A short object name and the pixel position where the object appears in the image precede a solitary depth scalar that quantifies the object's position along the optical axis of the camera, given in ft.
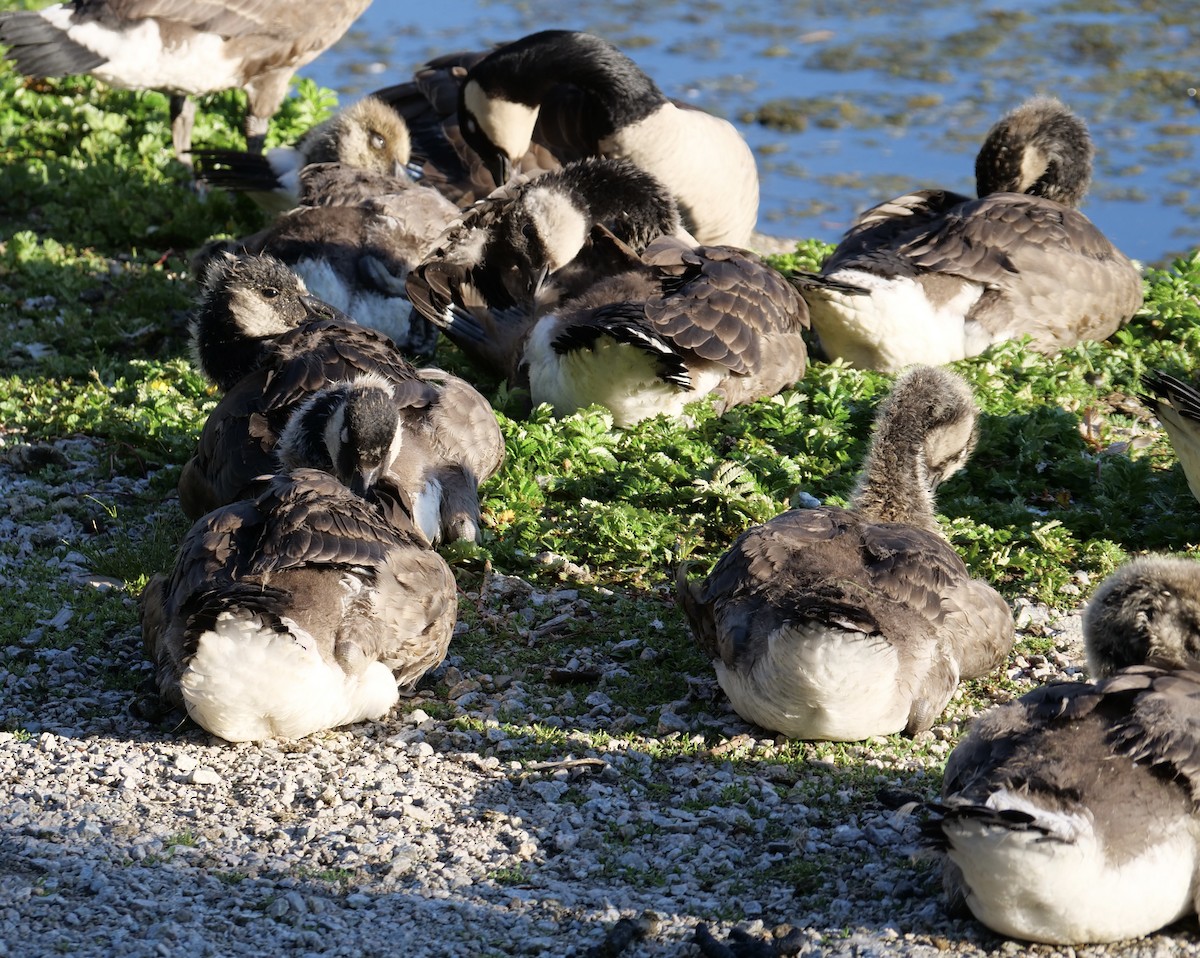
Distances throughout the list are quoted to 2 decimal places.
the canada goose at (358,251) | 61.52
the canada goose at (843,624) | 33.04
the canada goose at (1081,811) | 25.70
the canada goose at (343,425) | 43.88
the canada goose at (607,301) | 51.19
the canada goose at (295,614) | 32.60
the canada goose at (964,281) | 57.26
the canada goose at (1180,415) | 42.75
